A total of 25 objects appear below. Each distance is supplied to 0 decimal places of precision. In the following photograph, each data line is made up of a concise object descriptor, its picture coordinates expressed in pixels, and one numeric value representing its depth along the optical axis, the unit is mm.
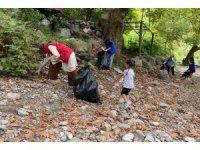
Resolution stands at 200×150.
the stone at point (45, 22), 7360
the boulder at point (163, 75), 8163
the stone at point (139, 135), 3504
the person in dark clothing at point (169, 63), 9174
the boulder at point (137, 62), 8272
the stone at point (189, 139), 3610
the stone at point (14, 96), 4093
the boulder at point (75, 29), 7881
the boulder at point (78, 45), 6639
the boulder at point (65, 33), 7494
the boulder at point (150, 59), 9472
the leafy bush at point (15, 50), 4714
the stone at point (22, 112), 3681
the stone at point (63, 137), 3266
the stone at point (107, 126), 3646
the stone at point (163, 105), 5124
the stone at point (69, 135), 3320
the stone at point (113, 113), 4134
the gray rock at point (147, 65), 8420
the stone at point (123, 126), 3776
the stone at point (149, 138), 3455
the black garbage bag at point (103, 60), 6576
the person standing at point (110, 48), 6699
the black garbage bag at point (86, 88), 4409
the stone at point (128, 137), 3425
